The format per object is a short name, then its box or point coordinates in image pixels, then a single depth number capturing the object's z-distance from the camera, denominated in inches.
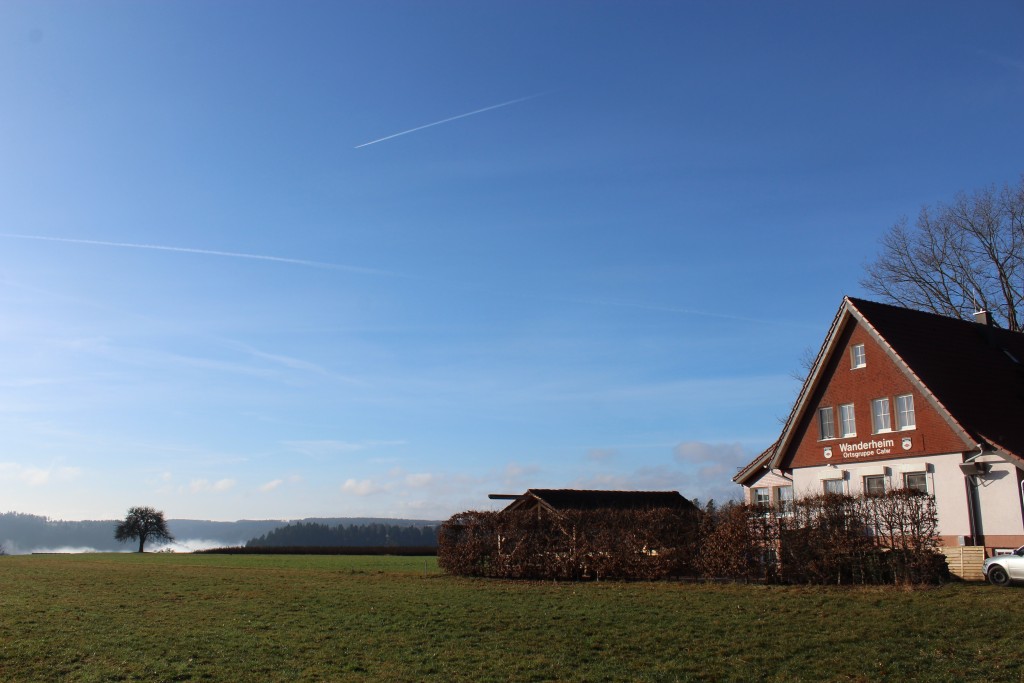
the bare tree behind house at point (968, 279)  1683.1
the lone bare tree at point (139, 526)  4645.7
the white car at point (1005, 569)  861.8
